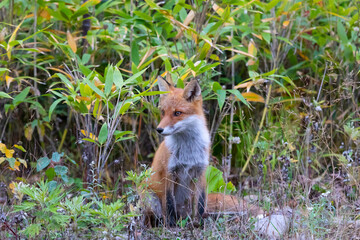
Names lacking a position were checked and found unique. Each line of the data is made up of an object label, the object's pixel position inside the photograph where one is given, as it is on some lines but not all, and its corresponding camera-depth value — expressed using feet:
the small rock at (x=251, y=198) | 34.09
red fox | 32.58
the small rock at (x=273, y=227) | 26.94
